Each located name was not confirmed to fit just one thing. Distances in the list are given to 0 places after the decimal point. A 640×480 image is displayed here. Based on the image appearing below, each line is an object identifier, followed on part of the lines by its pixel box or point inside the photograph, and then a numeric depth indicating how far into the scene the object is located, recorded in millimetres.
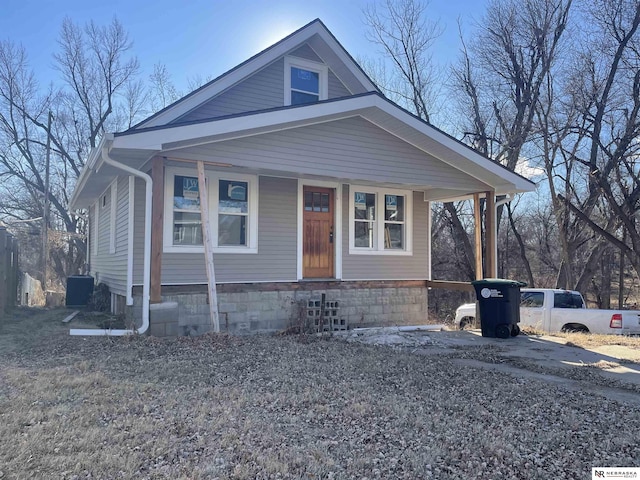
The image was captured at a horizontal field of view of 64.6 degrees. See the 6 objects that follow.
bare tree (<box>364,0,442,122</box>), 20438
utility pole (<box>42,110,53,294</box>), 17938
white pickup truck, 10734
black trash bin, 9023
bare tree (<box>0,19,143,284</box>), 27047
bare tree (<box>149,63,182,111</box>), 27859
